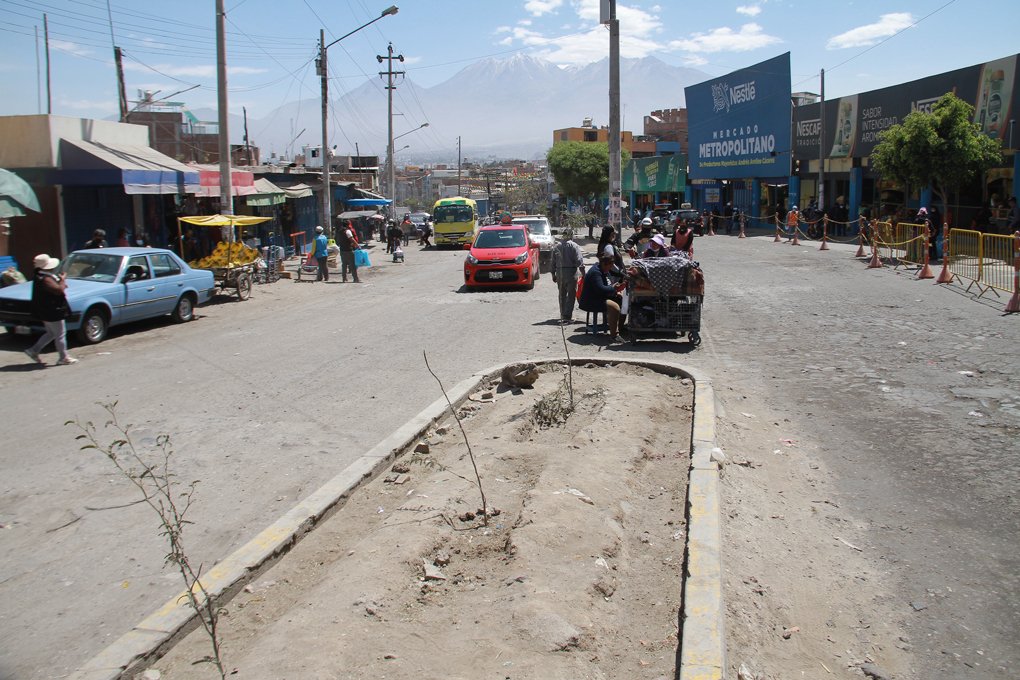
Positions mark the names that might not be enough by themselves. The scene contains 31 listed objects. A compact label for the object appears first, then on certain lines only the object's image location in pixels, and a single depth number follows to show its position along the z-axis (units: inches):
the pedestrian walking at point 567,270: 538.3
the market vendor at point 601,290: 481.7
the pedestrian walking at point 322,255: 958.4
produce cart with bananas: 778.8
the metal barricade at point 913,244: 916.3
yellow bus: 1640.0
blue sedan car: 522.6
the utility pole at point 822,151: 1520.7
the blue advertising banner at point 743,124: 1796.3
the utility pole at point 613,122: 1067.3
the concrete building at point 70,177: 741.3
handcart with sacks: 440.8
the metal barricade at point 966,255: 705.6
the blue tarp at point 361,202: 1792.7
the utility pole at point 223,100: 804.6
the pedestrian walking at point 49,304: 454.9
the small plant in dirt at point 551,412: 300.0
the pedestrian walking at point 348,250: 955.3
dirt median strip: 150.4
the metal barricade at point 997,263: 652.7
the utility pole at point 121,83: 1359.5
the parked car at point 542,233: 1050.1
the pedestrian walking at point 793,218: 1444.4
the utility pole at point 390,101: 2031.3
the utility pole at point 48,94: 1700.2
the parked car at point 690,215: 1788.4
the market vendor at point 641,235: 573.2
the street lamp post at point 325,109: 1224.2
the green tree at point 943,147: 970.1
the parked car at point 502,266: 798.5
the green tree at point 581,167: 2598.4
